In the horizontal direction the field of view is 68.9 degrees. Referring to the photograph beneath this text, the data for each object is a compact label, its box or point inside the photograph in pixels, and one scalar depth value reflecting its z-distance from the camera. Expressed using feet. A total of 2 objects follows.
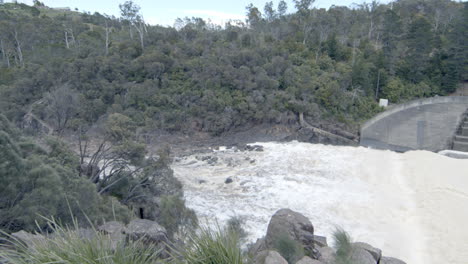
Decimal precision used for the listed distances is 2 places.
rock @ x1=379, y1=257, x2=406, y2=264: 18.91
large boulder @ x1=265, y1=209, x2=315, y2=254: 18.15
